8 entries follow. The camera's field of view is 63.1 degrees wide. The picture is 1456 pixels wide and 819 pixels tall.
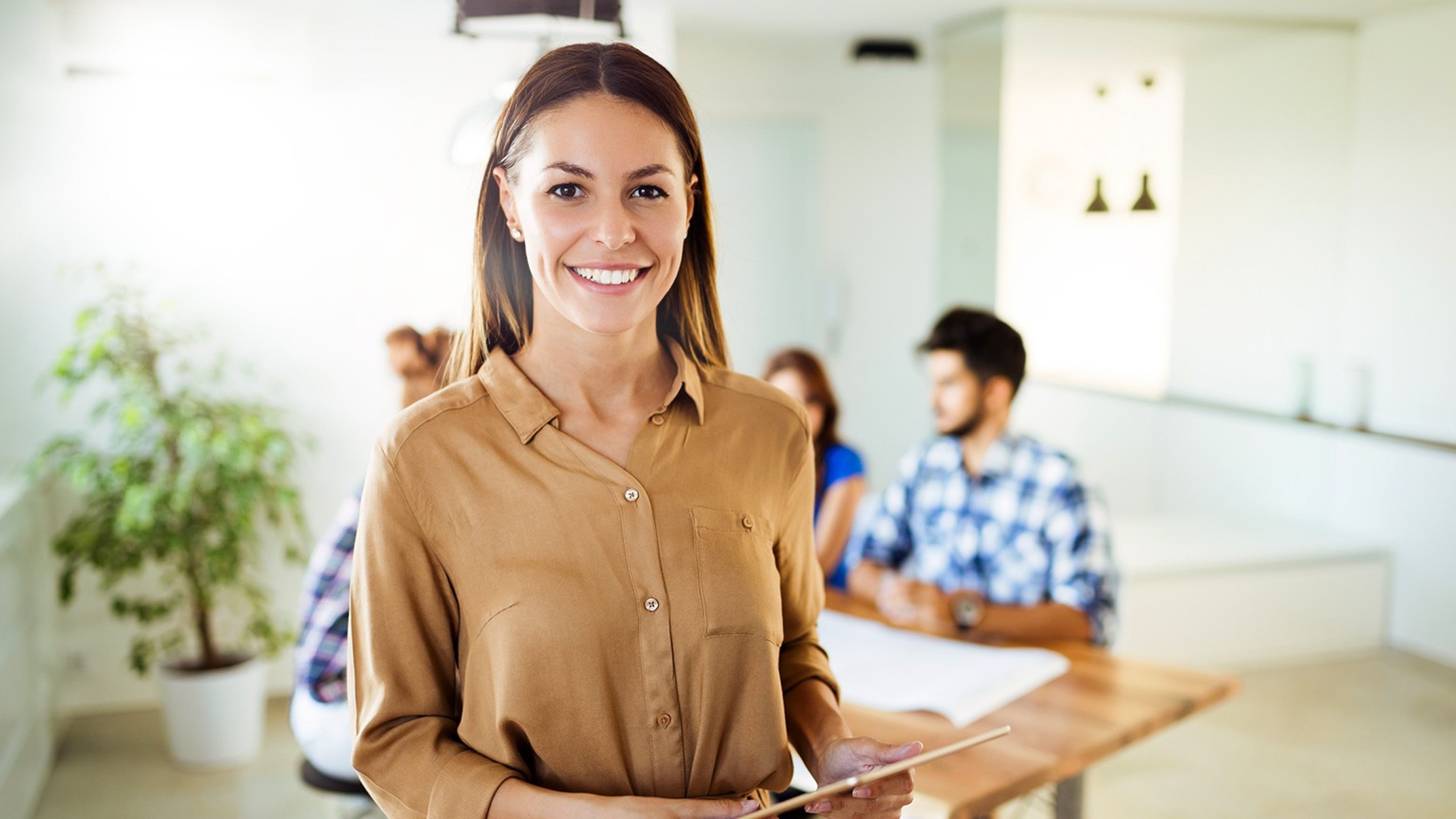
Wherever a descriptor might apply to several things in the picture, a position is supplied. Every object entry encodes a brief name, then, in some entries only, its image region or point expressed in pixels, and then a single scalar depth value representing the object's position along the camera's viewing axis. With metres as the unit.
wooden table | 1.64
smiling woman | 1.02
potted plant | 3.52
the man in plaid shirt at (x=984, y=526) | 2.37
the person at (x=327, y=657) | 2.14
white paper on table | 1.91
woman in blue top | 3.10
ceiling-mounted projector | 1.76
